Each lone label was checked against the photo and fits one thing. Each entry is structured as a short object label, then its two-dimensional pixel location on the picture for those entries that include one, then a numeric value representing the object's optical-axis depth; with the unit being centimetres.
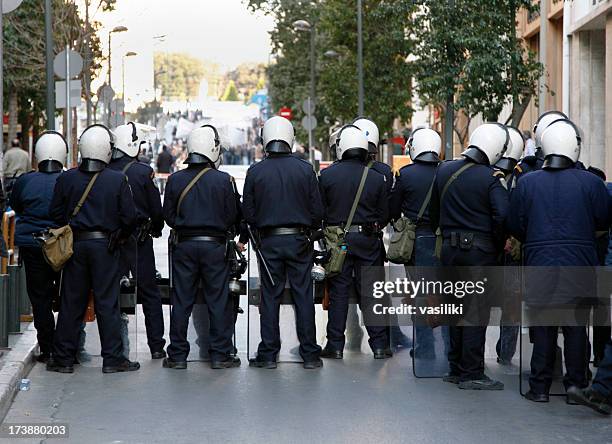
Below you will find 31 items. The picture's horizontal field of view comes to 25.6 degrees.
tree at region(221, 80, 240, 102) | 19512
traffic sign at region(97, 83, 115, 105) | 4558
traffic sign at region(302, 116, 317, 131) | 5144
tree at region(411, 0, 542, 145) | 2501
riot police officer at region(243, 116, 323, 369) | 1114
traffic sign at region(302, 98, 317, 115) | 5100
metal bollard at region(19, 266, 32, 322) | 1380
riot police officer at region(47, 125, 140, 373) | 1088
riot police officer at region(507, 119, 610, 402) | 938
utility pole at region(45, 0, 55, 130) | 1967
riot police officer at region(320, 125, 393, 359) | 1164
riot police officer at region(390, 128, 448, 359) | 1178
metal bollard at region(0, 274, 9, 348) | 1133
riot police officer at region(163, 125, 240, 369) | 1111
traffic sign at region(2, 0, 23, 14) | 1427
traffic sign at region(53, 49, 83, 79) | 2123
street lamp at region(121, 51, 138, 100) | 7984
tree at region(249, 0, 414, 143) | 4403
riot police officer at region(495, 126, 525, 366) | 1060
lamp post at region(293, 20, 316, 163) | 5409
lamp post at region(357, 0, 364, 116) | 3959
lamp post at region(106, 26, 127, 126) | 4877
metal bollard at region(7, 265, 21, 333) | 1221
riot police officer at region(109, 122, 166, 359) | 1152
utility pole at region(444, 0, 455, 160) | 2430
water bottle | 1016
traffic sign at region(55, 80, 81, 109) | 2156
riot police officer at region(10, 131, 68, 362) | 1141
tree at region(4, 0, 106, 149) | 4459
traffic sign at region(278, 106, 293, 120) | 5431
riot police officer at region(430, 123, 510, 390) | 1006
